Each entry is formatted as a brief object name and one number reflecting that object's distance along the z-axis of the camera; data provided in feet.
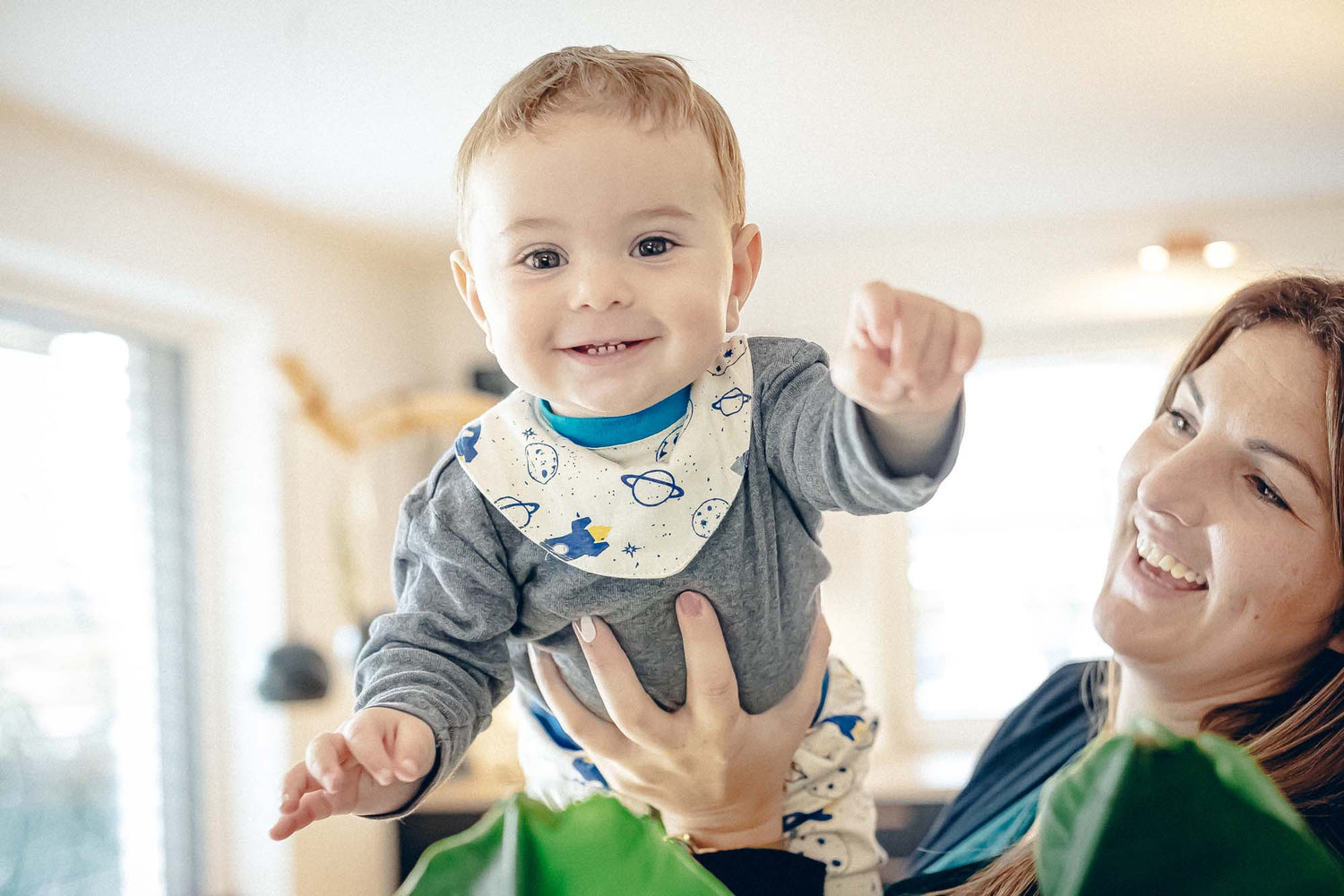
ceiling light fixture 12.93
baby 2.15
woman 2.66
